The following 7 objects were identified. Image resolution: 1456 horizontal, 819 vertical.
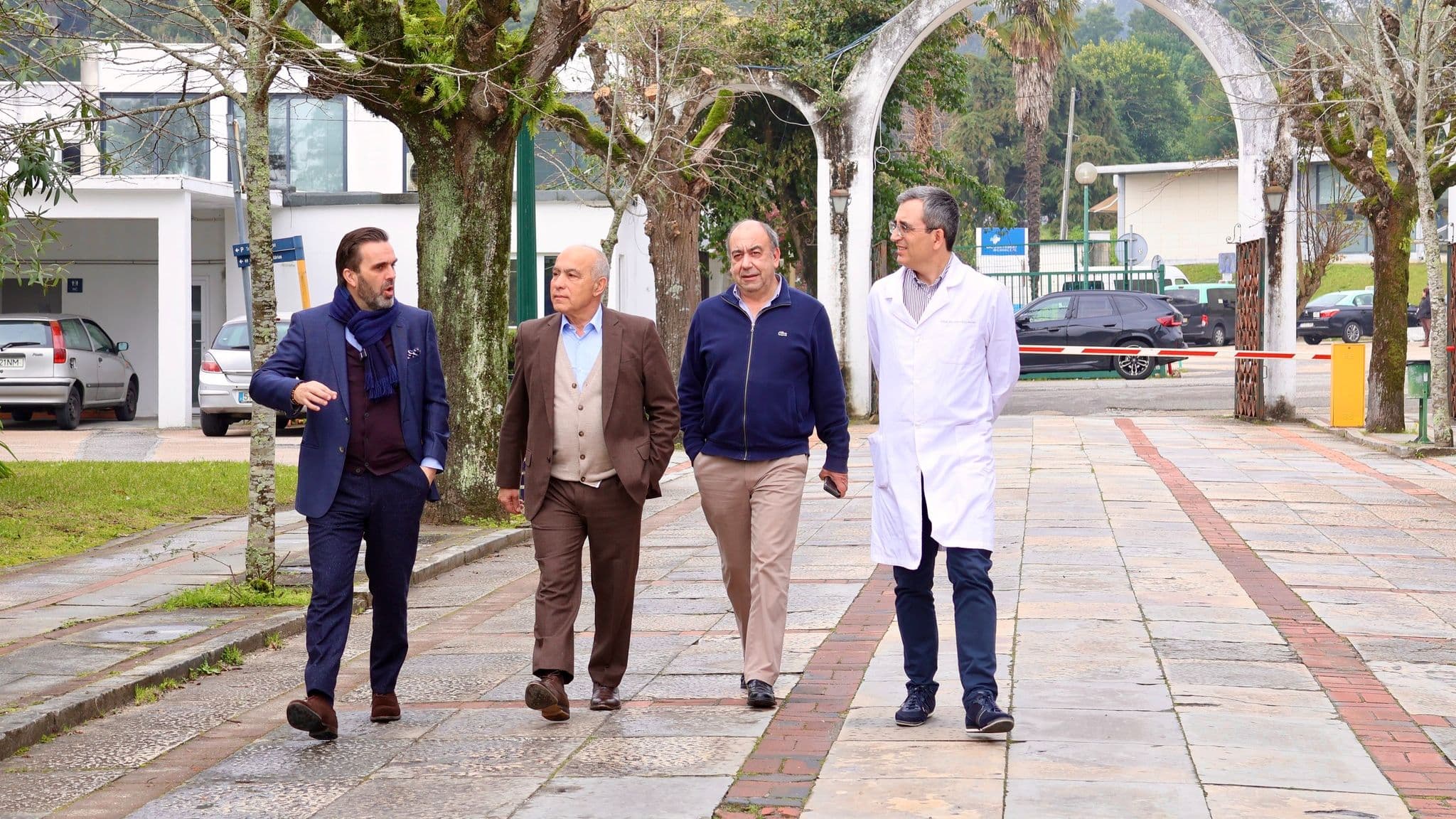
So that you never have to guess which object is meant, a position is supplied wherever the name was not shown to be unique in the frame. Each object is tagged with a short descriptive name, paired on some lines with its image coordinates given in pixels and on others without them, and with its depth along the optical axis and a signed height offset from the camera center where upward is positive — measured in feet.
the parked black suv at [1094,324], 102.06 +0.24
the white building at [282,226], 93.09 +5.85
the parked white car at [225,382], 74.79 -2.24
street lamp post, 129.59 +11.76
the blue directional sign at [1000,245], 128.77 +6.60
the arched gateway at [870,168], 75.77 +7.32
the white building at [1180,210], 190.49 +13.53
